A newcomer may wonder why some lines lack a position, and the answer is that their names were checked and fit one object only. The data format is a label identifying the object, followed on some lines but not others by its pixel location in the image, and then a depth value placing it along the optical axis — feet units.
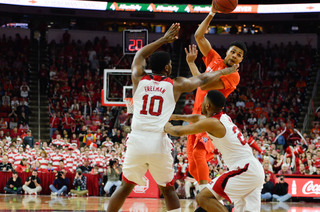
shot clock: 51.49
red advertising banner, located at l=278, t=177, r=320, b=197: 49.70
